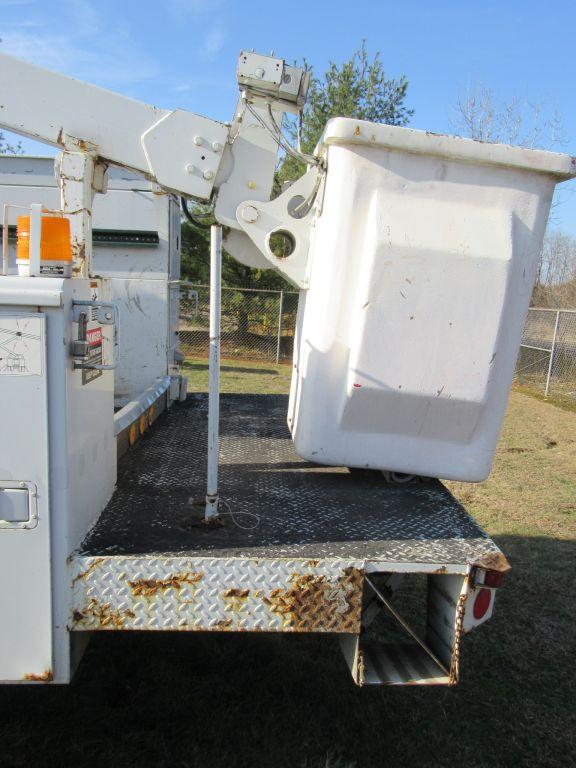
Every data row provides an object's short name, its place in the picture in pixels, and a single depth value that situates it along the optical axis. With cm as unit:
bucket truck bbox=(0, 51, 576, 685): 193
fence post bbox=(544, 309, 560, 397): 1300
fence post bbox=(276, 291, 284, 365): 1727
